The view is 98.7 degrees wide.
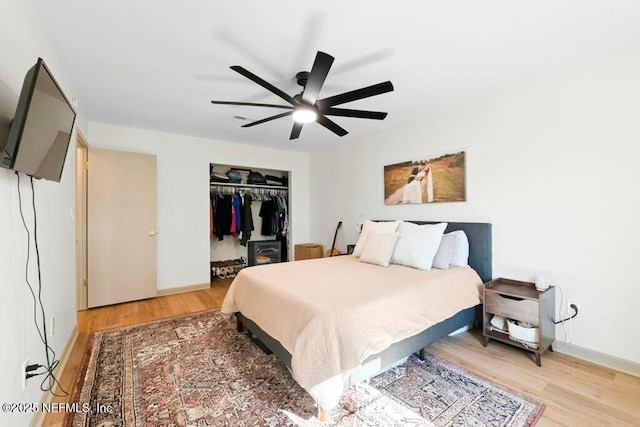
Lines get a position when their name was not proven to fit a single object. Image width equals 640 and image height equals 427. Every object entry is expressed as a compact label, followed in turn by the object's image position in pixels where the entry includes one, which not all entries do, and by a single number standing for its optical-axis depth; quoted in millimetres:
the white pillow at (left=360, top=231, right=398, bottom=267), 2785
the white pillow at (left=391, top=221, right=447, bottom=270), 2600
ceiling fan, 1696
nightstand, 2090
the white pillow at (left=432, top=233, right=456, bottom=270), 2617
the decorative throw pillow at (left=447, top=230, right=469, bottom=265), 2713
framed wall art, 2947
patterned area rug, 1543
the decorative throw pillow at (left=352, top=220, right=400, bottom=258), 3204
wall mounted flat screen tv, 1044
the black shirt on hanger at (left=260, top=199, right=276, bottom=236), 5223
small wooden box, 4842
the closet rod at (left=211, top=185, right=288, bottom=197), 4777
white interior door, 3359
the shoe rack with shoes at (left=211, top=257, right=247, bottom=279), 4844
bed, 1498
